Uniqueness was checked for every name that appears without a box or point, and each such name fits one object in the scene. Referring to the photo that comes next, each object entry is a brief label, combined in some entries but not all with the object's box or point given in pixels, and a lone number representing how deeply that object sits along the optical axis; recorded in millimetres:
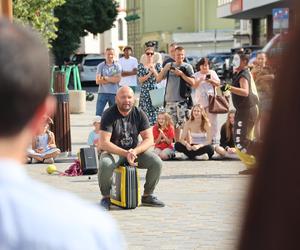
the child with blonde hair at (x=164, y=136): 12203
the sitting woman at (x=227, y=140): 12164
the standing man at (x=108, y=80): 14211
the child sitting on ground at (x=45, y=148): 11906
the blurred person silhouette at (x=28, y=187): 1424
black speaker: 10500
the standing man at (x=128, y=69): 15453
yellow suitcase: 8031
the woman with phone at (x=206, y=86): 12688
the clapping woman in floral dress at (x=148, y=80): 13773
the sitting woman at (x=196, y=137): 12133
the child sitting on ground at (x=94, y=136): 11899
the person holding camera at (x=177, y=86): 12812
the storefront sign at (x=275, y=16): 23422
